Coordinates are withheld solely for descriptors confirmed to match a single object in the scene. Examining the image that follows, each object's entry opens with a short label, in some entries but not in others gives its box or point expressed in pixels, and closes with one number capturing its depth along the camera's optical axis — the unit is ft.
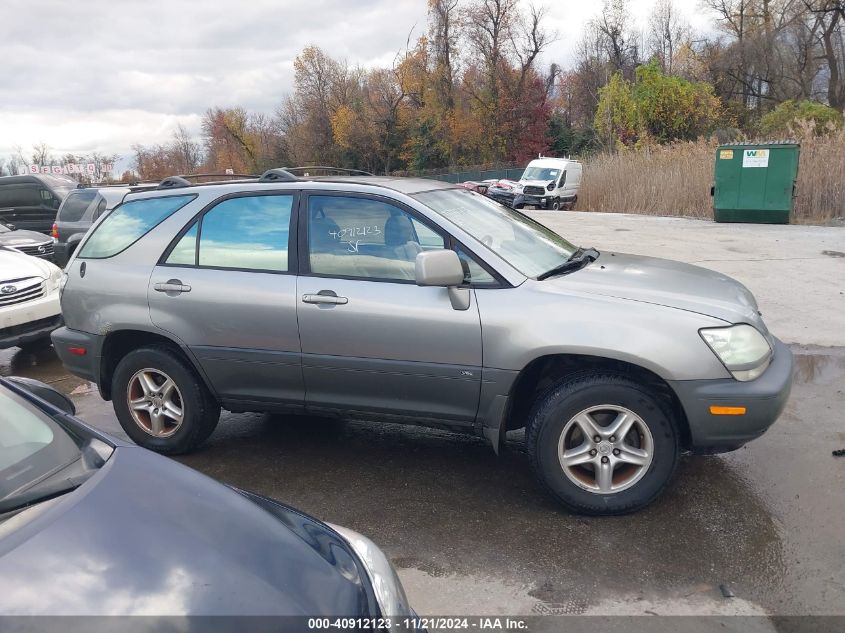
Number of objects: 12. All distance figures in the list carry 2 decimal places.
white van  91.61
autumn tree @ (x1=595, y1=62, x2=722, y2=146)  130.21
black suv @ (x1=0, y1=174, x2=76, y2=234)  50.14
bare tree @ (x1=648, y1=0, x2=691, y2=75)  196.95
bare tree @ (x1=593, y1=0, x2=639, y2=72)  183.21
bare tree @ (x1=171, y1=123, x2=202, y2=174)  263.49
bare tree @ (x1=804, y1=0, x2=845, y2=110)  129.59
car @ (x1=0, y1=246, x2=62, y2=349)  23.80
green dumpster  48.85
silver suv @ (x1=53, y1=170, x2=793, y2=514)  11.69
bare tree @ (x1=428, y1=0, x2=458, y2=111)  176.14
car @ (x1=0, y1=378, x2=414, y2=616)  5.32
